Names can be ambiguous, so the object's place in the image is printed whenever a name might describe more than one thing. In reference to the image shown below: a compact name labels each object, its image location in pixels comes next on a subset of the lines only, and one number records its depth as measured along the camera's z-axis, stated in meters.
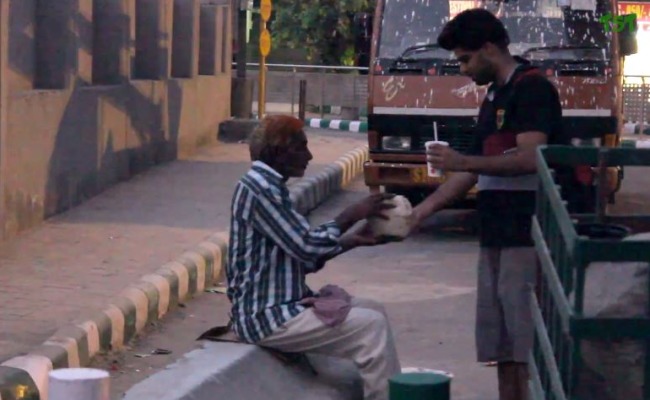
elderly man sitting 5.58
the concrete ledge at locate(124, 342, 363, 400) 5.48
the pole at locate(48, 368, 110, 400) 4.08
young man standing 5.12
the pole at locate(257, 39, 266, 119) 19.44
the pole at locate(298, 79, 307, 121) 23.22
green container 5.25
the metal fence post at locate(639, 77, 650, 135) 25.44
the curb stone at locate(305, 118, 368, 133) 25.16
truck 11.30
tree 37.12
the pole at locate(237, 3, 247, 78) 21.55
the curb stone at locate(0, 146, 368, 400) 5.70
